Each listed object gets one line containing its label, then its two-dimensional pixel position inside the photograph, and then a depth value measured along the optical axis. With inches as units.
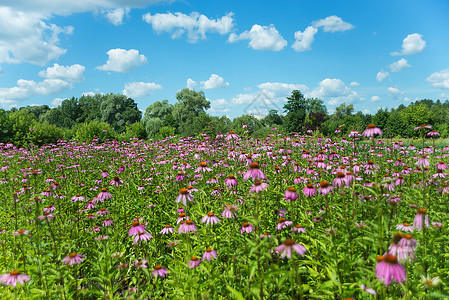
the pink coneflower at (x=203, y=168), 167.9
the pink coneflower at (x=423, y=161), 142.0
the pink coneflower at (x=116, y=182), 160.6
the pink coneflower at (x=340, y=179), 120.6
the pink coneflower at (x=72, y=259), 99.8
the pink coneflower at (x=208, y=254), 96.9
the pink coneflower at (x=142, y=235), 112.7
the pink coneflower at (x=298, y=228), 112.0
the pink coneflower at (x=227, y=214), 111.7
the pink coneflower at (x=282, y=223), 114.3
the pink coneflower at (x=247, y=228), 108.0
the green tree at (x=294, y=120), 1724.9
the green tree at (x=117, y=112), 2049.7
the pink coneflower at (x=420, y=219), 86.8
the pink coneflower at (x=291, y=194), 93.4
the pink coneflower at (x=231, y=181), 131.8
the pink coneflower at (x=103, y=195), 153.2
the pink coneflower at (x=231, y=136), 227.3
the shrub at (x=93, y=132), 826.2
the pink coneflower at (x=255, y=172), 103.3
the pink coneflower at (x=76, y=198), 153.9
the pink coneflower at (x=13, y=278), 90.1
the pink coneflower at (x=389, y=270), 58.6
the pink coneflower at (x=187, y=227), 103.2
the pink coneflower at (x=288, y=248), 72.2
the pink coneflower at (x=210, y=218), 113.7
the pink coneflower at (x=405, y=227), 104.3
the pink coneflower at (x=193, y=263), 95.0
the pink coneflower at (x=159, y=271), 98.3
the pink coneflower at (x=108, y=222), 138.6
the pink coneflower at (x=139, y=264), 97.0
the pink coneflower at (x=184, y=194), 122.0
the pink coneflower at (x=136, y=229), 111.3
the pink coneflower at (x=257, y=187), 96.8
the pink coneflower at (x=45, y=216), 116.2
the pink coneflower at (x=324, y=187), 110.0
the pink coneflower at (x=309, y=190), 118.7
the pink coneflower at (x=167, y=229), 128.2
